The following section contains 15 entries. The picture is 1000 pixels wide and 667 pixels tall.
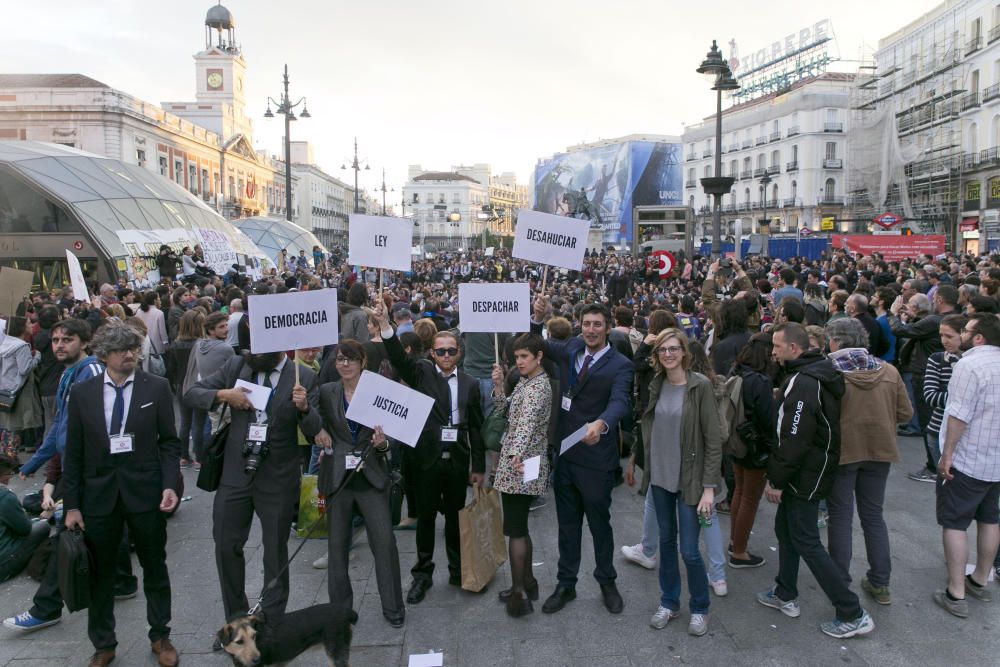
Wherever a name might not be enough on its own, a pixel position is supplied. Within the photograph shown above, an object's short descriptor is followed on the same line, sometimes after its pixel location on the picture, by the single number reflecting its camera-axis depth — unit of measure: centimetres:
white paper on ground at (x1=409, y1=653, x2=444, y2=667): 372
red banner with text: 1916
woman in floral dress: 414
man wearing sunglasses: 448
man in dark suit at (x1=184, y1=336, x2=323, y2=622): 390
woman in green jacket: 393
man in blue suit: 415
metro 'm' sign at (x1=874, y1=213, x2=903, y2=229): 2252
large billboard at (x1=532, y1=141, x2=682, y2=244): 6831
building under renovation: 3203
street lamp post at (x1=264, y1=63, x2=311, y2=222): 2116
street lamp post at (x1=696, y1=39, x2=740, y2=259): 1341
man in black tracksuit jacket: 389
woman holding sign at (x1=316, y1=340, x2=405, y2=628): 409
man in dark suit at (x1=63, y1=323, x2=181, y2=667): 372
